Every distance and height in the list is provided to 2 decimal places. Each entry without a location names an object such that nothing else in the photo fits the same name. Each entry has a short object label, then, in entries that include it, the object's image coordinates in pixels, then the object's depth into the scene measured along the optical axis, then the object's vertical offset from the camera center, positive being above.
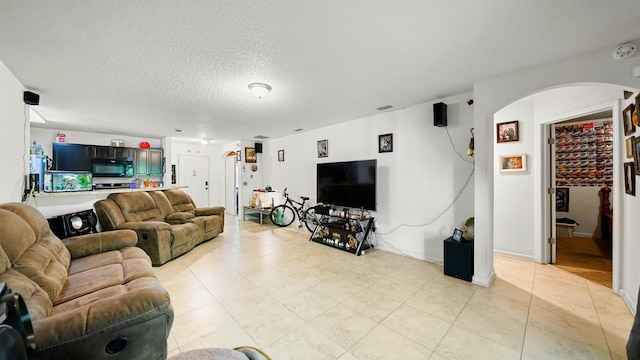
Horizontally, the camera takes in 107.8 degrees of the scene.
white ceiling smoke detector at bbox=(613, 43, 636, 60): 1.86 +1.02
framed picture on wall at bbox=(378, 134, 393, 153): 3.88 +0.61
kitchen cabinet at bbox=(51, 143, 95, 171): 4.87 +0.50
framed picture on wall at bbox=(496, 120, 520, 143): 3.51 +0.72
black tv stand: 3.88 -0.95
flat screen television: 3.89 -0.09
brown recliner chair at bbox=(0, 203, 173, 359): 1.09 -0.71
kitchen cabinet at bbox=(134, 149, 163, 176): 5.76 +0.45
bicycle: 5.20 -0.84
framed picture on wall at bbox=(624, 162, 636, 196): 2.16 +0.00
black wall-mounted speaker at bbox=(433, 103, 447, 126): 3.13 +0.87
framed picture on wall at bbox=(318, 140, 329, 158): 4.96 +0.66
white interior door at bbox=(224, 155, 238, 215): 7.63 -0.22
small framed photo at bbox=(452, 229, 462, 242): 2.91 -0.72
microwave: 5.28 +0.29
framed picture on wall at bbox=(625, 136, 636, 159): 2.08 +0.31
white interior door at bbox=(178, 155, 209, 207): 7.25 +0.11
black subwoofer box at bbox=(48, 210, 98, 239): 2.78 -0.55
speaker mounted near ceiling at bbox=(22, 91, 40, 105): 2.72 +0.97
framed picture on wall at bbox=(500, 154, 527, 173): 3.44 +0.23
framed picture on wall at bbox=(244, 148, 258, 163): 6.56 +0.67
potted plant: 2.89 -0.65
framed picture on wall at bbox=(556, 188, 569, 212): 4.79 -0.46
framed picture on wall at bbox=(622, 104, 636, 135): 2.10 +0.55
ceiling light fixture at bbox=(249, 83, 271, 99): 2.64 +1.03
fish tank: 2.85 -0.01
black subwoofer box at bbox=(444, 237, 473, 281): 2.76 -0.98
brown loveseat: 3.35 -0.67
